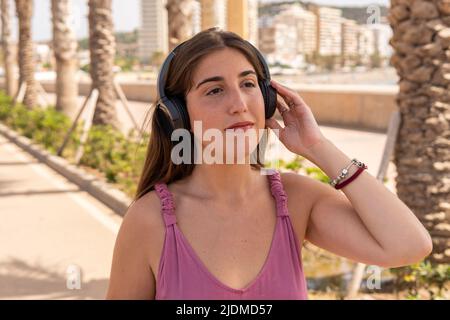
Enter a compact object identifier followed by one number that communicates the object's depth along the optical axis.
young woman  1.80
